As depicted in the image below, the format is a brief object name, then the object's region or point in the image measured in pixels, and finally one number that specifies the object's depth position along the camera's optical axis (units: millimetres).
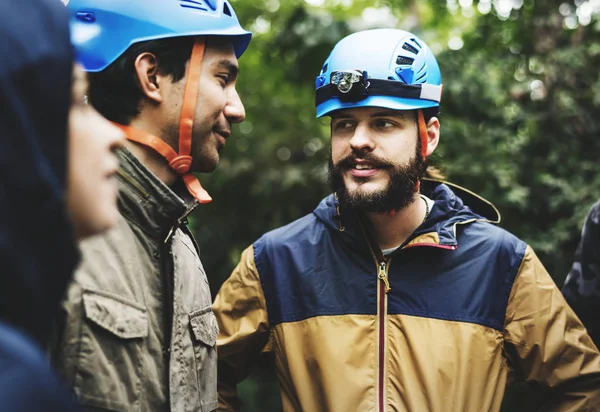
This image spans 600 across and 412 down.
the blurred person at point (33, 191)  1151
